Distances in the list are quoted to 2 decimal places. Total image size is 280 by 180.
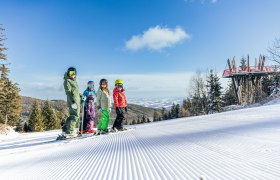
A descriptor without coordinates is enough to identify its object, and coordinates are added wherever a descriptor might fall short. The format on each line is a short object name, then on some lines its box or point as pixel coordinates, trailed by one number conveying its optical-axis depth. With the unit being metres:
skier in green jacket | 6.03
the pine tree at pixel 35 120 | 37.92
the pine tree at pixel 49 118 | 40.75
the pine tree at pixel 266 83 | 37.52
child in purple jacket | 7.17
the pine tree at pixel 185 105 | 66.93
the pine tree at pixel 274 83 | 31.72
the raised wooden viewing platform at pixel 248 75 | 23.61
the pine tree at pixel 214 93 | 34.19
